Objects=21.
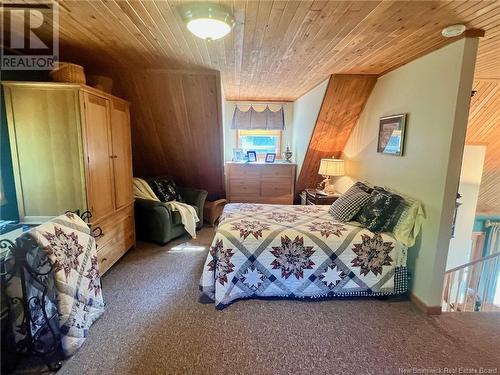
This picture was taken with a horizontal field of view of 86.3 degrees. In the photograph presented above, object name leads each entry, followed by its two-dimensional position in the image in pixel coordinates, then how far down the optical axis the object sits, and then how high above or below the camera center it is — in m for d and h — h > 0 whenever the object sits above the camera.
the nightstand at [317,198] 4.03 -0.73
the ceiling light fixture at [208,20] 1.60 +0.81
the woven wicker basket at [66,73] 2.13 +0.59
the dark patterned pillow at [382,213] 2.52 -0.58
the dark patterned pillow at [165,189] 3.91 -0.61
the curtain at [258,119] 5.59 +0.65
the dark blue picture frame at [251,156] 5.53 -0.13
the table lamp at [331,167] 3.99 -0.24
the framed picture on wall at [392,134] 2.68 +0.19
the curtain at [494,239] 5.28 -1.68
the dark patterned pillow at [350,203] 2.78 -0.55
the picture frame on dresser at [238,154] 5.62 -0.10
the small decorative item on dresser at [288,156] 5.53 -0.12
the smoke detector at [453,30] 1.82 +0.85
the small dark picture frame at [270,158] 5.55 -0.17
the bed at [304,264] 2.36 -1.00
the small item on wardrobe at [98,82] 2.61 +0.64
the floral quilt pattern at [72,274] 1.70 -0.88
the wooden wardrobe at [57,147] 2.12 -0.01
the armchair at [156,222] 3.51 -0.99
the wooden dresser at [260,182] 5.23 -0.64
